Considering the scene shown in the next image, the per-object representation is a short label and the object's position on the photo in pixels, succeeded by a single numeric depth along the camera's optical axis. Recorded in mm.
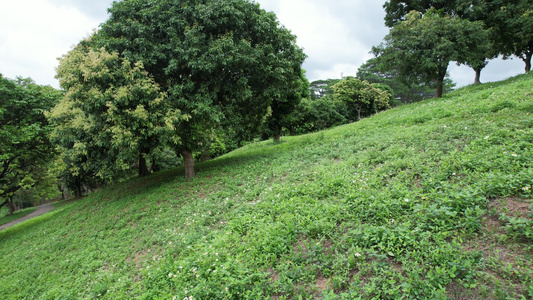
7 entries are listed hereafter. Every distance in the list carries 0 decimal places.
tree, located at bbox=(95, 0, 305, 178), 8977
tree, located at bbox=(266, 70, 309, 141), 16438
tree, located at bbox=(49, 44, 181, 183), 7949
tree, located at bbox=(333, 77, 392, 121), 39031
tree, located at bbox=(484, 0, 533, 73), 15914
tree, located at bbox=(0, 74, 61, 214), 11003
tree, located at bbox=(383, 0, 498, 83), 14609
